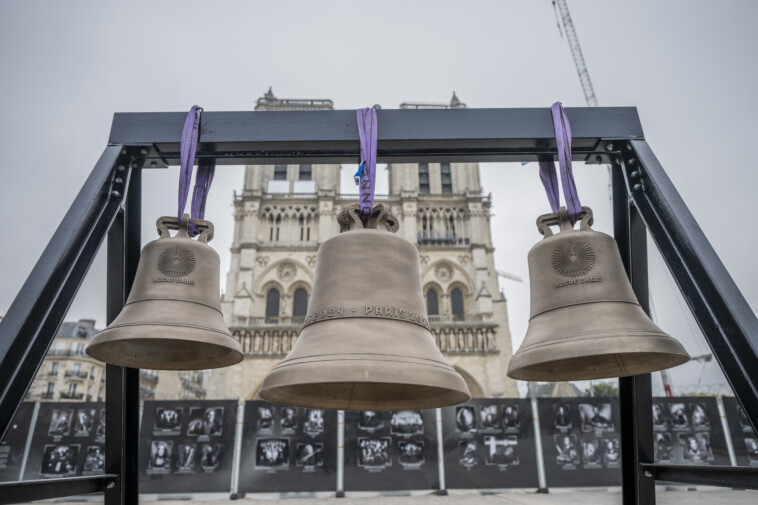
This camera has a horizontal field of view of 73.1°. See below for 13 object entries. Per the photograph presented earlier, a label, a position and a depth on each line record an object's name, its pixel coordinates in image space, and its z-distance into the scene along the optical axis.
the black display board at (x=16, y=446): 7.98
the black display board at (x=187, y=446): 8.02
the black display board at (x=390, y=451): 8.08
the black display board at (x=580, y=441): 8.32
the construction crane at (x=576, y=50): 47.23
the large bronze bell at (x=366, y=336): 1.78
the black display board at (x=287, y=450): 8.04
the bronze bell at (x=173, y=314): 2.11
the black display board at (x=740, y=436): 8.45
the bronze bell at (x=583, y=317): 1.93
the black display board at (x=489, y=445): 8.22
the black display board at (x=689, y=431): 8.63
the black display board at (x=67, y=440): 8.25
